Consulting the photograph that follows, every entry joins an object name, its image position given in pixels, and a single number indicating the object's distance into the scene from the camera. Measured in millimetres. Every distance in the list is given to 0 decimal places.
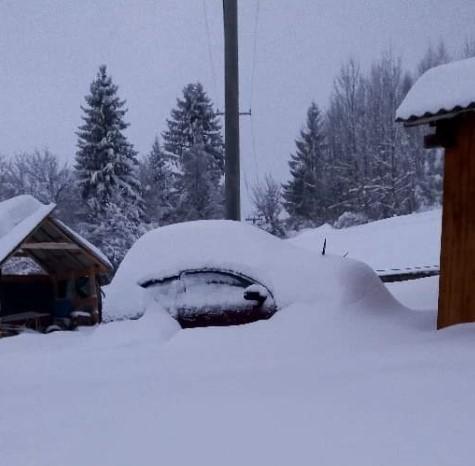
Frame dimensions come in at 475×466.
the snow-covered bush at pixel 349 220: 35312
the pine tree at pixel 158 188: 32047
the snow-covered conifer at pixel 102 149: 26094
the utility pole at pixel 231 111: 8789
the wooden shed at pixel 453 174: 5383
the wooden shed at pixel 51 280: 11977
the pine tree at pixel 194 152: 30047
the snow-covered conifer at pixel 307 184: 38344
